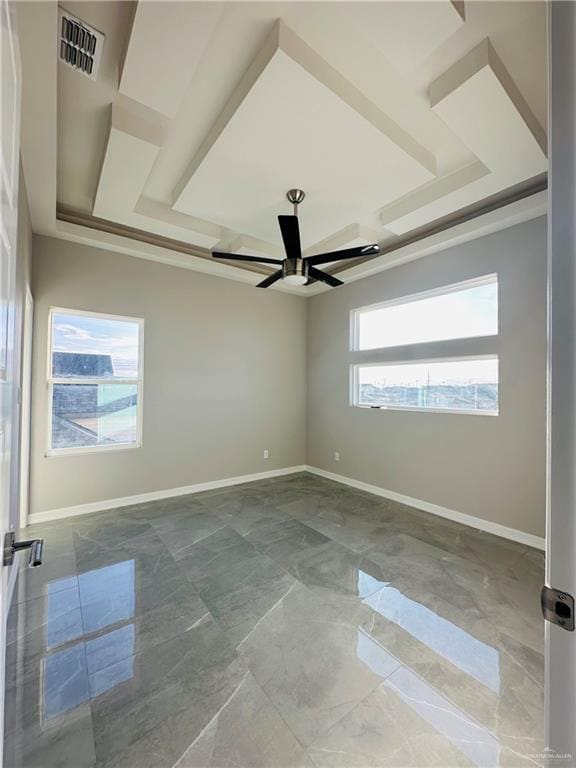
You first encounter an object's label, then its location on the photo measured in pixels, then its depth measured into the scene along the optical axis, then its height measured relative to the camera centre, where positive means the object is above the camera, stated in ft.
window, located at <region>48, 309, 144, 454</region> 11.42 +0.14
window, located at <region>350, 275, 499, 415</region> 10.94 +1.41
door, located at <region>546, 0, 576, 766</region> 1.81 -0.01
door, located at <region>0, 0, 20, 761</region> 2.34 +1.38
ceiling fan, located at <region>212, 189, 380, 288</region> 8.76 +3.71
